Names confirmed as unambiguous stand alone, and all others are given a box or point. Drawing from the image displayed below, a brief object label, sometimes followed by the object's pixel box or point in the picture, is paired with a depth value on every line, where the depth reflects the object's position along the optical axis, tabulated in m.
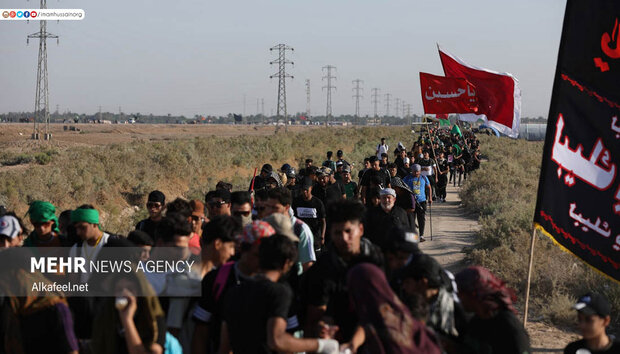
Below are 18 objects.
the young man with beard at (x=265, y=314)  7.27
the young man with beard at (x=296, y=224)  11.53
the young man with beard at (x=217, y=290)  8.13
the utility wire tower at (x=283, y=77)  157.62
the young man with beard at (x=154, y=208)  13.29
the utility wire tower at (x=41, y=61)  92.69
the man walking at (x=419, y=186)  24.37
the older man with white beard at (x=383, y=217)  14.59
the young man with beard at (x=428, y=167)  30.88
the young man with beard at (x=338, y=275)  8.13
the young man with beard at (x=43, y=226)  11.45
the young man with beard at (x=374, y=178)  19.22
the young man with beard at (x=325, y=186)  20.16
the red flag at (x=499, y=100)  22.14
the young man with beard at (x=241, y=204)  12.71
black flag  10.66
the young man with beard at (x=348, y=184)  22.67
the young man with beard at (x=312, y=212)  16.52
